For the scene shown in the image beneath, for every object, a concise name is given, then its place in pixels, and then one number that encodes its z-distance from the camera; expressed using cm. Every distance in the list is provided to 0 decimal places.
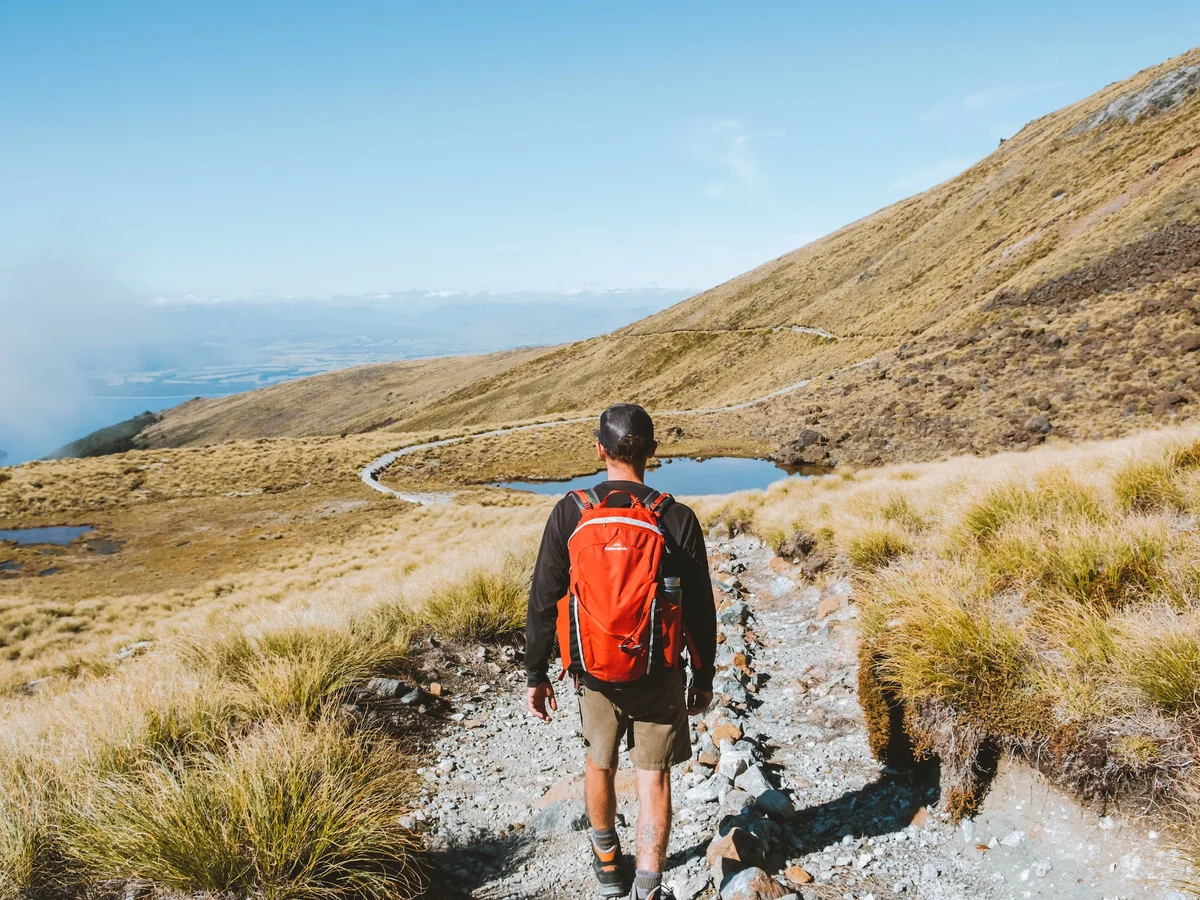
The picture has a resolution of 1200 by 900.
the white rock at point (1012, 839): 357
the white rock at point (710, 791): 452
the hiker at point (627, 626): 321
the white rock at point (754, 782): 441
